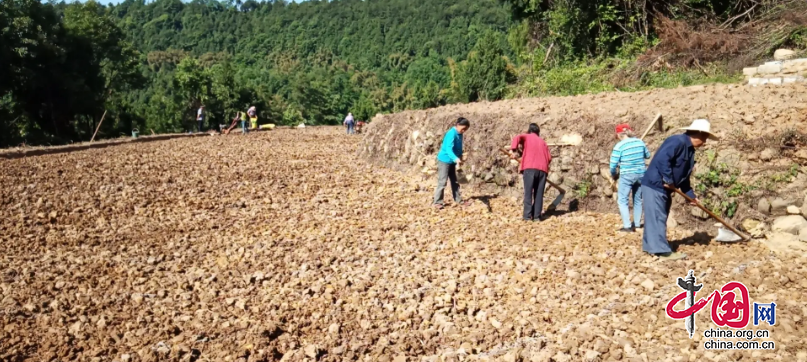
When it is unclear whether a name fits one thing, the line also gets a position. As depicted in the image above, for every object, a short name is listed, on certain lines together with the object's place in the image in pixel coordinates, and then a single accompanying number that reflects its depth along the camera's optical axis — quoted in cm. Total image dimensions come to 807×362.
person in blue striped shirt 715
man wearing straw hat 623
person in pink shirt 825
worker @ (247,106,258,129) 2311
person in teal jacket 902
